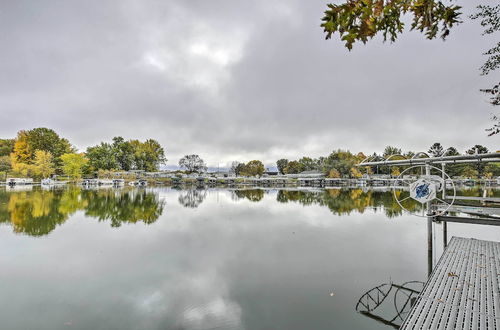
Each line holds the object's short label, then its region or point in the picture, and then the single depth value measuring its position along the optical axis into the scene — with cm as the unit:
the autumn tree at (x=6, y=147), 6556
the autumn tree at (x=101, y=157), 6372
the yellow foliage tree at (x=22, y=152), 5594
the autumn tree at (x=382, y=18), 198
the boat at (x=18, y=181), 4464
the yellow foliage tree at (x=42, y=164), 5153
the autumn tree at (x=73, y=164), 5522
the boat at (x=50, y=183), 4891
